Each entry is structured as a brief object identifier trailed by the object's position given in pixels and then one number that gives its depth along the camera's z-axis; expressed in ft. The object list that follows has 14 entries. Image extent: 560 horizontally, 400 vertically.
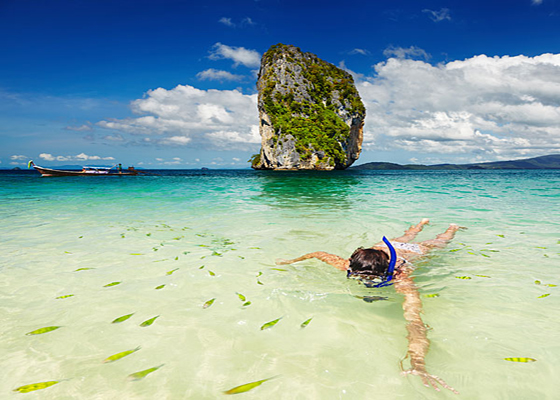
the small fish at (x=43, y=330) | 9.53
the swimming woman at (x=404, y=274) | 8.47
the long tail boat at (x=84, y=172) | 142.31
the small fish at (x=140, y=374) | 7.54
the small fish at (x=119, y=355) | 8.22
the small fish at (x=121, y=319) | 10.41
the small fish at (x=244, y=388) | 7.15
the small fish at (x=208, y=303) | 11.80
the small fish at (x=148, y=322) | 10.17
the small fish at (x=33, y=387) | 7.03
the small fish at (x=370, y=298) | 12.54
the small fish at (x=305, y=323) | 10.37
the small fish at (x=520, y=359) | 8.31
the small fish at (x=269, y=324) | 10.19
